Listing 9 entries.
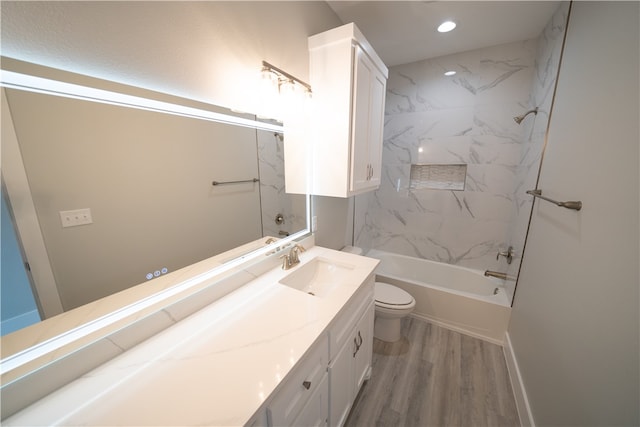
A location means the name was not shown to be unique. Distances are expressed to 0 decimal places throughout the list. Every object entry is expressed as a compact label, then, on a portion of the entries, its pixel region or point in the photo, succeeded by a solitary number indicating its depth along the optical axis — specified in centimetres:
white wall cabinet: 131
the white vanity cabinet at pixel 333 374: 71
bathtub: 191
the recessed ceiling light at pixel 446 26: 173
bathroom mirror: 57
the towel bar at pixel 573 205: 97
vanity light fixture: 116
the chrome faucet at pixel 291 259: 130
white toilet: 179
